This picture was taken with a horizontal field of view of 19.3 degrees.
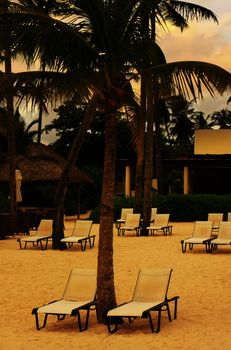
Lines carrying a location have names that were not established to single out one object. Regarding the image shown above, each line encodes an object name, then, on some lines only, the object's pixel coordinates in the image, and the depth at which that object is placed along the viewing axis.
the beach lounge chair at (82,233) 19.56
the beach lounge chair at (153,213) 26.18
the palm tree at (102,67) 9.76
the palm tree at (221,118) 63.26
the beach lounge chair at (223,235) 18.27
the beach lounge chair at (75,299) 9.52
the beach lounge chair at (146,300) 9.32
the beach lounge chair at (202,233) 18.92
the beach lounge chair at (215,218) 24.27
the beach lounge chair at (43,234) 19.89
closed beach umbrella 25.53
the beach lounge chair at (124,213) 26.78
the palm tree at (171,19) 24.41
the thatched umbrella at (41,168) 32.56
